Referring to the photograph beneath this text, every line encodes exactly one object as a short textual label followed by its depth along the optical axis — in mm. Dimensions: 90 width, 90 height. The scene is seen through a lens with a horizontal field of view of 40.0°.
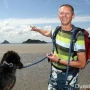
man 1819
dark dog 2674
